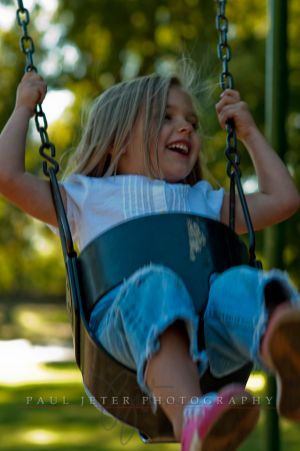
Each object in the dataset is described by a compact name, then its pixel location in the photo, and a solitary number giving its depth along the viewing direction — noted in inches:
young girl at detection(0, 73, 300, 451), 138.3
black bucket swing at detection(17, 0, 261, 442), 144.5
